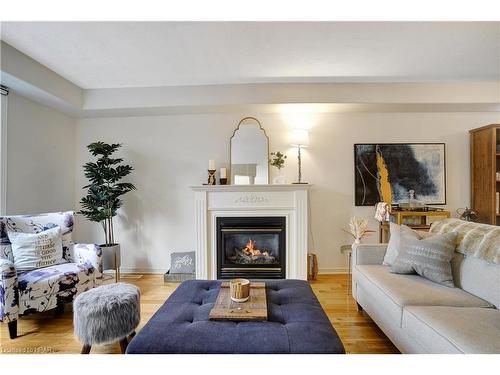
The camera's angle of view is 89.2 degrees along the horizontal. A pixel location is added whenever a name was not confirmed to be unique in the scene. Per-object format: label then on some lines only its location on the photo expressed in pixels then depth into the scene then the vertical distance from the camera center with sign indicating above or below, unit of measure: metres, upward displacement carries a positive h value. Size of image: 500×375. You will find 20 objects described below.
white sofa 1.21 -0.69
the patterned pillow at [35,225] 2.20 -0.32
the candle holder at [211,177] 3.24 +0.17
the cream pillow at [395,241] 2.17 -0.46
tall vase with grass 2.99 -0.45
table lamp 3.30 +0.65
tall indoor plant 3.04 -0.01
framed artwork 3.37 +0.21
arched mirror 3.39 +0.48
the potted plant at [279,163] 3.23 +0.34
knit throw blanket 1.67 -0.36
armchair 1.89 -0.71
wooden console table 2.99 -0.38
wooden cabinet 3.07 +0.22
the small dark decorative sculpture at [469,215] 3.13 -0.33
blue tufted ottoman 1.17 -0.71
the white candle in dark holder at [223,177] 3.27 +0.17
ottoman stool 1.54 -0.79
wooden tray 1.37 -0.68
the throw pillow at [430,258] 1.83 -0.52
